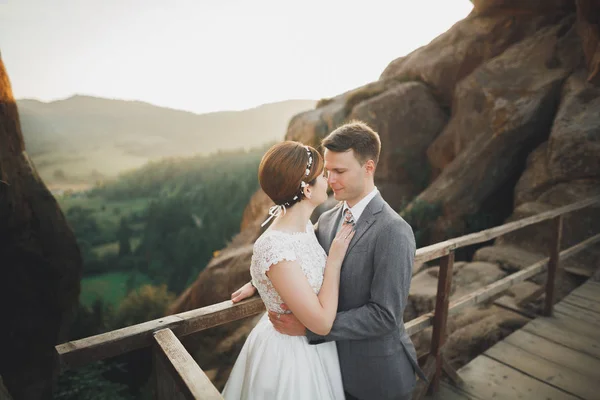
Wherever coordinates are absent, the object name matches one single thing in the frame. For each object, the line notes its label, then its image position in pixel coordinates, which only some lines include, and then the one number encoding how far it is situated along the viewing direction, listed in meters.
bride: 1.50
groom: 1.59
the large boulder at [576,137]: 6.54
